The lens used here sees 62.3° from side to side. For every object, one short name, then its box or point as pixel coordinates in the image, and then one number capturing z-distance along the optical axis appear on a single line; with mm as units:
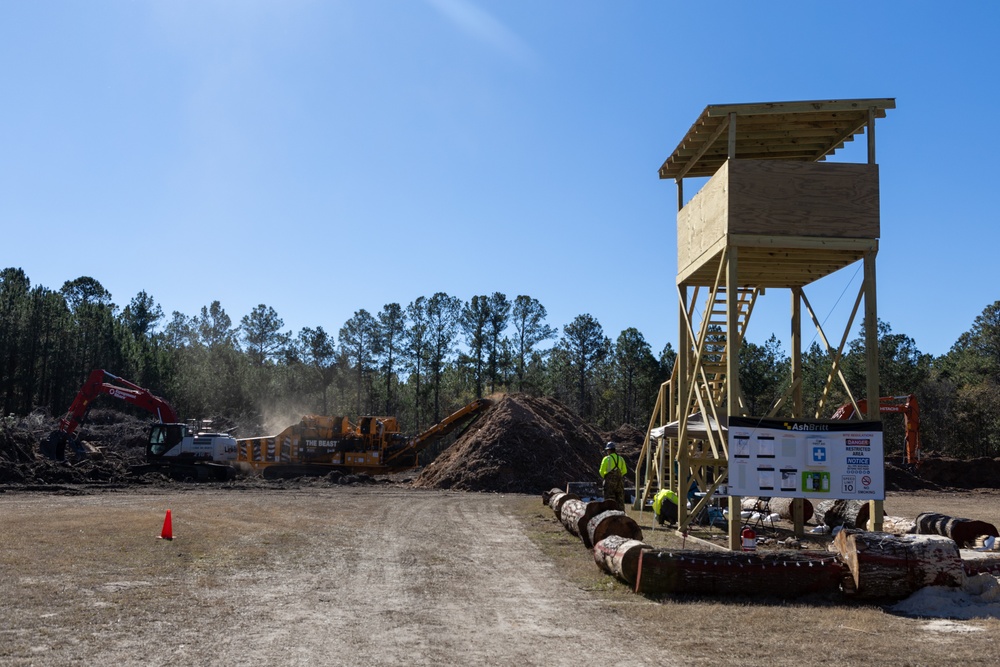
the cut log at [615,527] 14344
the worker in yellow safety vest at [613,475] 19953
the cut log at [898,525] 17333
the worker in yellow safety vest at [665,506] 20203
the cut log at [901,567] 10766
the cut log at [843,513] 18391
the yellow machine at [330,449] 42688
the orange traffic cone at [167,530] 15898
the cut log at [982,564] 11492
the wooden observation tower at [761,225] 15141
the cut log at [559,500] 21402
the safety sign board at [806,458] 14430
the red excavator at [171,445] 38844
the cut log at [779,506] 21122
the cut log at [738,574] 11102
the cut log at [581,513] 16375
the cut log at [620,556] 11664
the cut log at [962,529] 16062
